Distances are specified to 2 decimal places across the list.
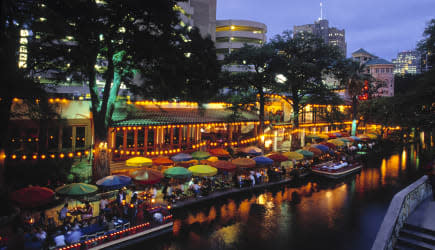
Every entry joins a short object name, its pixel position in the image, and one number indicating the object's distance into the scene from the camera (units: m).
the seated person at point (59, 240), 11.20
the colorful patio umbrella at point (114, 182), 15.20
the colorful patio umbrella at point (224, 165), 21.12
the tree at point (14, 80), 10.24
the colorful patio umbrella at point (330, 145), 32.81
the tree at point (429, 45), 16.86
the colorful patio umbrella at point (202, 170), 19.09
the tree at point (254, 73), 29.23
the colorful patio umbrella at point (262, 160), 23.58
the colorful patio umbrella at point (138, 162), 20.16
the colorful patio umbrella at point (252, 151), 26.73
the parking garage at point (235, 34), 80.94
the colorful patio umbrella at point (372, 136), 44.12
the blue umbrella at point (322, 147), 30.69
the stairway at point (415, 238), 10.05
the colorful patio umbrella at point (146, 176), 16.73
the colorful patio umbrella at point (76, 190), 13.62
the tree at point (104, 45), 15.09
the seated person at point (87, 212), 13.98
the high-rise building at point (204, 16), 77.69
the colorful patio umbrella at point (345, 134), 48.09
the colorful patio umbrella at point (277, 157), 24.94
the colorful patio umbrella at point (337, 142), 34.78
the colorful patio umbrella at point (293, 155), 25.80
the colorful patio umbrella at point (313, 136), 39.14
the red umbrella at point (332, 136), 41.76
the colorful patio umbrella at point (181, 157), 22.17
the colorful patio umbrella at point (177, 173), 18.19
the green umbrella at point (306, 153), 27.28
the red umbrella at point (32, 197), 12.42
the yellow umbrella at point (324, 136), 40.19
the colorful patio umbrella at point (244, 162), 22.06
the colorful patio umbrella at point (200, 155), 23.16
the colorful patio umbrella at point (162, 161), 21.55
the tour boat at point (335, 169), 27.43
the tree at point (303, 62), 31.23
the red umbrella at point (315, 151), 29.02
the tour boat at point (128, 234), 12.00
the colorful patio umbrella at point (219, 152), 25.38
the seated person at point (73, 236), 11.52
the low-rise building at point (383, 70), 105.50
